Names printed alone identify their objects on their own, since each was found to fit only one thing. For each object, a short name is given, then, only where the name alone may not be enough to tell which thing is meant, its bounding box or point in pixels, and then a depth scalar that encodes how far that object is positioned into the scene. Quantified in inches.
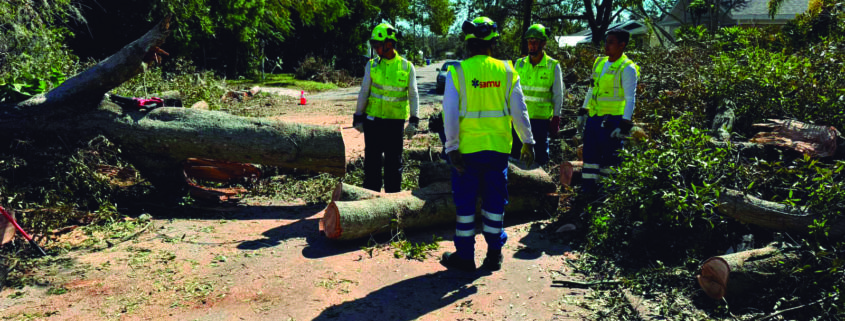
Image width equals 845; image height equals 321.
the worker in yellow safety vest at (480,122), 165.8
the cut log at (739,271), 143.3
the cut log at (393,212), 190.5
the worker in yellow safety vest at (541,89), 247.9
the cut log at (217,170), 252.2
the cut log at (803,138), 208.7
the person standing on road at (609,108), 221.5
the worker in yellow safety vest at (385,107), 228.5
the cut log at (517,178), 222.2
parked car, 866.9
